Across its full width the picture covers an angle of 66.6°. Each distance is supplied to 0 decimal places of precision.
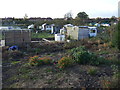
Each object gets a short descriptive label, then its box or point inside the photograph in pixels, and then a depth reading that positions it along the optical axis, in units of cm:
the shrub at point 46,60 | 405
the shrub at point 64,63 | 358
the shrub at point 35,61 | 399
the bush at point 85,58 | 386
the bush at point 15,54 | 580
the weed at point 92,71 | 318
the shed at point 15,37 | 780
